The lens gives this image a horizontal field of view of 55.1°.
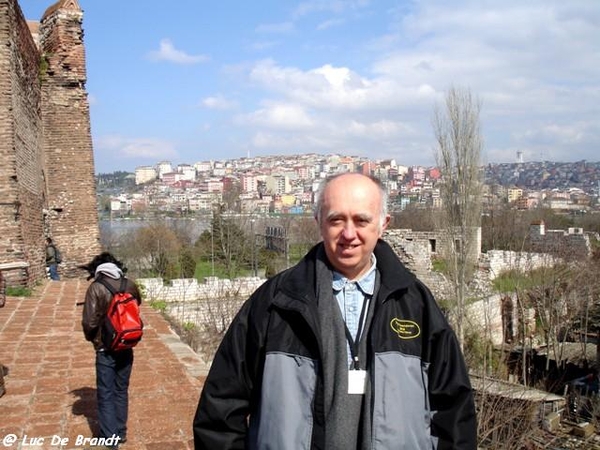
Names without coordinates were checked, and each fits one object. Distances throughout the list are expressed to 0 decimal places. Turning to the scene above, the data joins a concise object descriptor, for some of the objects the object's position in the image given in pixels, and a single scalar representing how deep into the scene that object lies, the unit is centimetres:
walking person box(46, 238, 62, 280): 1355
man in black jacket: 190
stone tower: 1477
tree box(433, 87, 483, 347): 1934
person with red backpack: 396
